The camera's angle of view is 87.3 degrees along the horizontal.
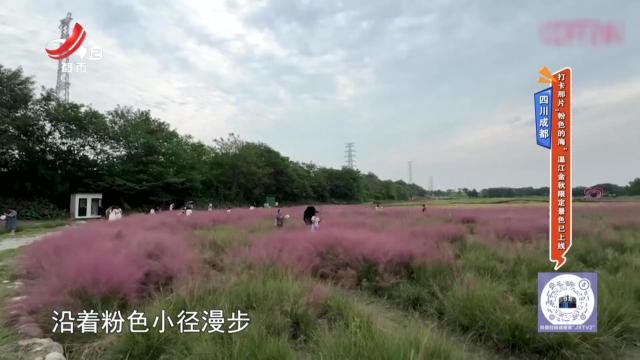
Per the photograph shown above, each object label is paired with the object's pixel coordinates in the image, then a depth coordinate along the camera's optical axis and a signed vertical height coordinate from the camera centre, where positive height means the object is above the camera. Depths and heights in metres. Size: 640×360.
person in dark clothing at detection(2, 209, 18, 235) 17.20 -1.97
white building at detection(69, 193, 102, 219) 26.48 -1.57
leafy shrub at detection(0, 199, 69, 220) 25.66 -1.89
